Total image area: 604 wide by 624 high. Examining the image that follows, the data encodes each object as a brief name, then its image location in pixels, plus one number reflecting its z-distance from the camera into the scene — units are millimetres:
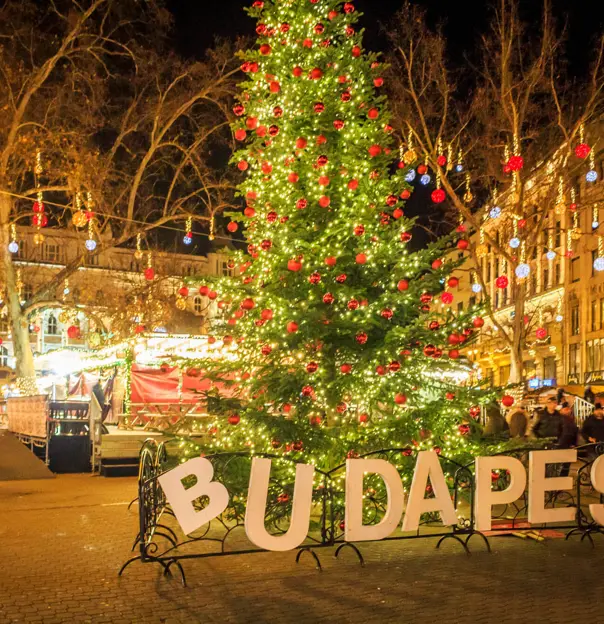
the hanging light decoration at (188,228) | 20797
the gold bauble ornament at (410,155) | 18031
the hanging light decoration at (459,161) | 23708
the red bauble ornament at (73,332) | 23497
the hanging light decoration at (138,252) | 23105
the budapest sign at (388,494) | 7324
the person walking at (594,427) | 14664
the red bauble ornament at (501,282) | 20408
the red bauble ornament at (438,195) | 16594
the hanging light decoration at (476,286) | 23927
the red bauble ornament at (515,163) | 18500
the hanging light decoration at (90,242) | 19422
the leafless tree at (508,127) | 23781
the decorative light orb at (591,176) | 21456
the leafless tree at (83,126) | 21094
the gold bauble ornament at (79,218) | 18391
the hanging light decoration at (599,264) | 23016
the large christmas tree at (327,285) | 10234
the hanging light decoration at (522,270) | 21766
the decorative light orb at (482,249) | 22422
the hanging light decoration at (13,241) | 21769
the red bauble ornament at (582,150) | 18900
